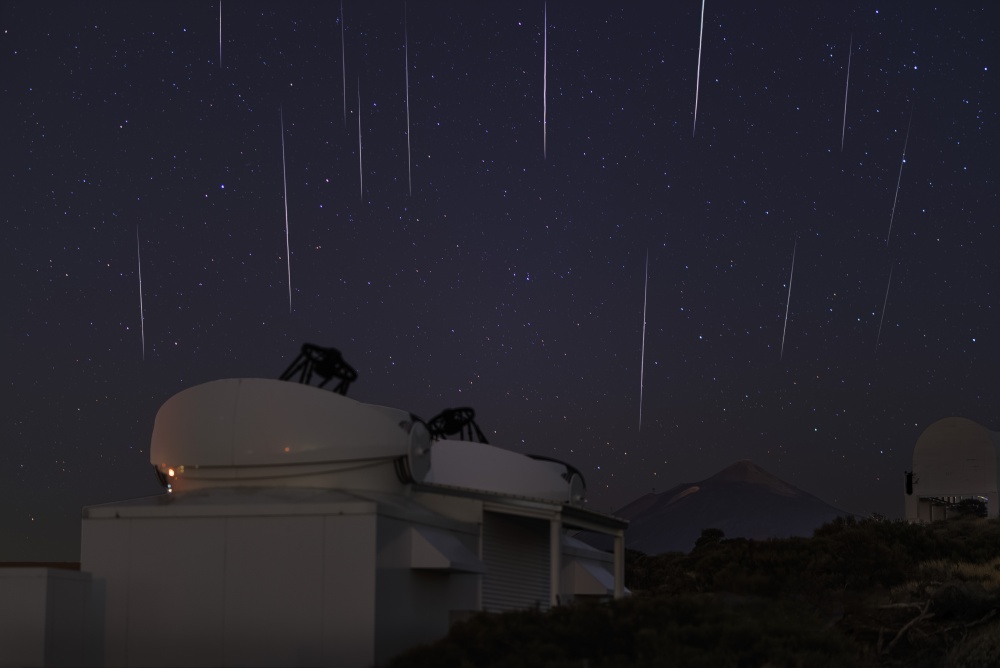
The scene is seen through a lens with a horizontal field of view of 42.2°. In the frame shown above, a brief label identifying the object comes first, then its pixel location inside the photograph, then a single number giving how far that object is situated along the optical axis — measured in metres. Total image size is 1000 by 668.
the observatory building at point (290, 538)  19.30
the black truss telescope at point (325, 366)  22.70
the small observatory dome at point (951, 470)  50.25
